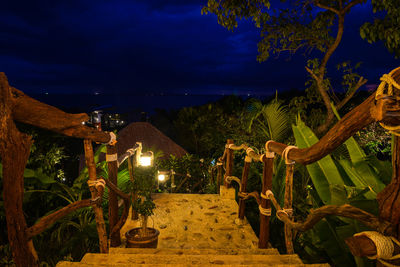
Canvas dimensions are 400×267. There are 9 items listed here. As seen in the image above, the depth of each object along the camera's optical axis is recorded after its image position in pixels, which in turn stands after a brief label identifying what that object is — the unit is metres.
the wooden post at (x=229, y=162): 5.13
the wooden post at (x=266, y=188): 3.03
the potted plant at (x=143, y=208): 3.10
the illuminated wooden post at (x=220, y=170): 5.88
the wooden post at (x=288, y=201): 2.47
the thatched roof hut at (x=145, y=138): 7.45
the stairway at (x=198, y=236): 2.35
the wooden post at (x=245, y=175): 4.18
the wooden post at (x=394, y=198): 1.07
